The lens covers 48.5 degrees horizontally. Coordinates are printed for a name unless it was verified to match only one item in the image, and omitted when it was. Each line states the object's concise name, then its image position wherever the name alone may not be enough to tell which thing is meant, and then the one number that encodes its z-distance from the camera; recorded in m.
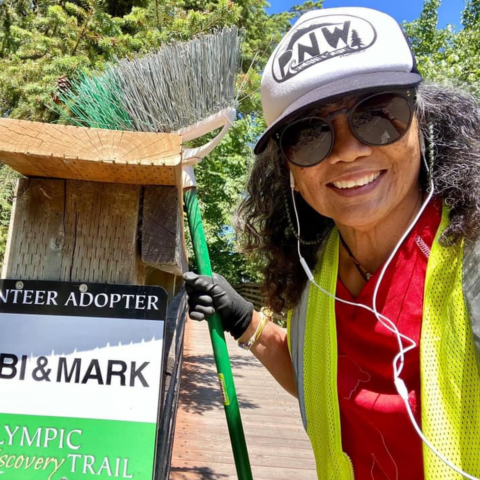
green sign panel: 0.50
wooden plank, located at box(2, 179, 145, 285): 0.56
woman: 0.51
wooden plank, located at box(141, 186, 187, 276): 0.57
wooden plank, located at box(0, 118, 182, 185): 0.48
